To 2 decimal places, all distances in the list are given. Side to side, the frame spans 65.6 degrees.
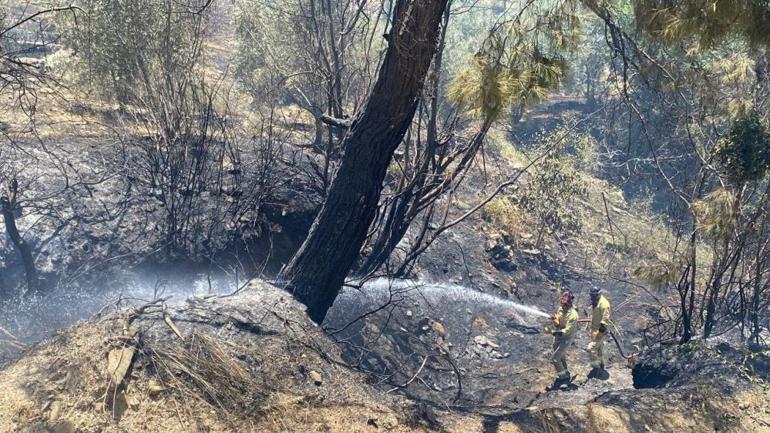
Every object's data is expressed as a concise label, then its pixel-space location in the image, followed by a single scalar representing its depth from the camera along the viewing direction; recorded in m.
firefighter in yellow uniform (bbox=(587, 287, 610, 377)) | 7.52
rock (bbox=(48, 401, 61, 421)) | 3.56
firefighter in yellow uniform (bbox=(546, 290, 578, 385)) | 7.42
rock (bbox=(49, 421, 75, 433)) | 3.49
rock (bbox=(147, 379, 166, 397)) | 3.77
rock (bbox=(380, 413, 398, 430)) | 4.21
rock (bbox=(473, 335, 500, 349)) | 8.14
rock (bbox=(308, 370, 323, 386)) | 4.39
